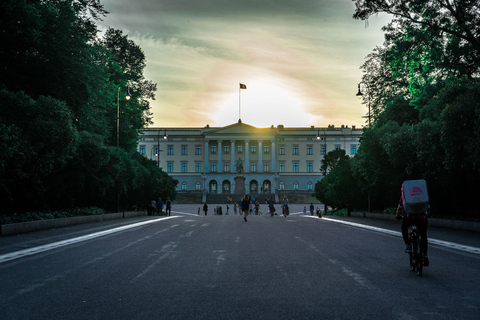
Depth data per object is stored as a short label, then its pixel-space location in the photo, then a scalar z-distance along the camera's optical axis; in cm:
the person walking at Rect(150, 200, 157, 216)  4594
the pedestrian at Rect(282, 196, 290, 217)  4238
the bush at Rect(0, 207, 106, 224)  2007
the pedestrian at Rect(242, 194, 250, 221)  3008
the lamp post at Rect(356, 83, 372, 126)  3706
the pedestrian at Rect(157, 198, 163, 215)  4550
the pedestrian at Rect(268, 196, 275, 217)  4298
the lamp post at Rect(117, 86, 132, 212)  3578
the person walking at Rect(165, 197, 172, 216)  4594
